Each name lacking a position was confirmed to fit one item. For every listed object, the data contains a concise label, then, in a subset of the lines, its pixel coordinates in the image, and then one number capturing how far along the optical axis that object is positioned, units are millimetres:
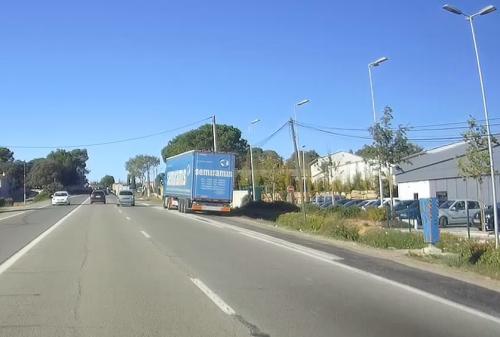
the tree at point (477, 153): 27719
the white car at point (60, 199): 71812
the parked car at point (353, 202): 49444
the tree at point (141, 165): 168625
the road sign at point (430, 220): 17734
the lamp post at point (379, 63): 35369
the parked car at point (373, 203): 44541
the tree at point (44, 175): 164250
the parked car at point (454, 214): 33656
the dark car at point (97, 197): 74688
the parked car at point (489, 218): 28328
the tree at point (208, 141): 114000
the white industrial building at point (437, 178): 49094
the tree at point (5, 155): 194625
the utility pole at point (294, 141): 36594
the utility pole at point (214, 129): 60000
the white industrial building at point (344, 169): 75500
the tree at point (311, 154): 123625
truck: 41156
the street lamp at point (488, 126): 19031
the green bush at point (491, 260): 14452
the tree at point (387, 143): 36469
